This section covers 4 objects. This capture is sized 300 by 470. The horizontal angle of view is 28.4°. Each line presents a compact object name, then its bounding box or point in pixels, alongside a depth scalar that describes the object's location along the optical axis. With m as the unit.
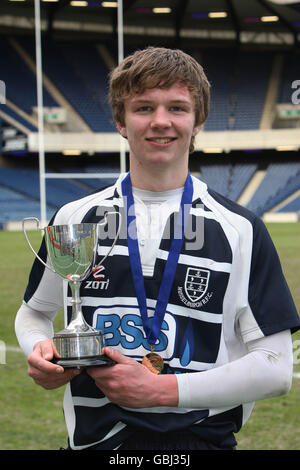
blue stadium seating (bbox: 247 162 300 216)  22.56
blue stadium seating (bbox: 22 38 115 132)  23.70
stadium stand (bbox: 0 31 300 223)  22.47
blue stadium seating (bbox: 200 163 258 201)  22.92
